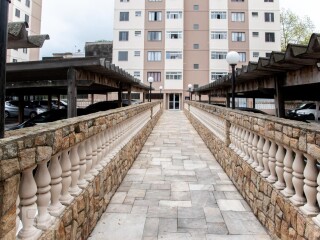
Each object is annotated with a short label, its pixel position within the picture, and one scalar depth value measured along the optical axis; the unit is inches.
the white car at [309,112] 793.6
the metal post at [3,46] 78.9
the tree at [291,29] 1560.8
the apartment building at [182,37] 1428.4
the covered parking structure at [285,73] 156.4
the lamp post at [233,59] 265.3
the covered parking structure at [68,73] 266.4
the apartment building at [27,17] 1330.0
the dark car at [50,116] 415.5
